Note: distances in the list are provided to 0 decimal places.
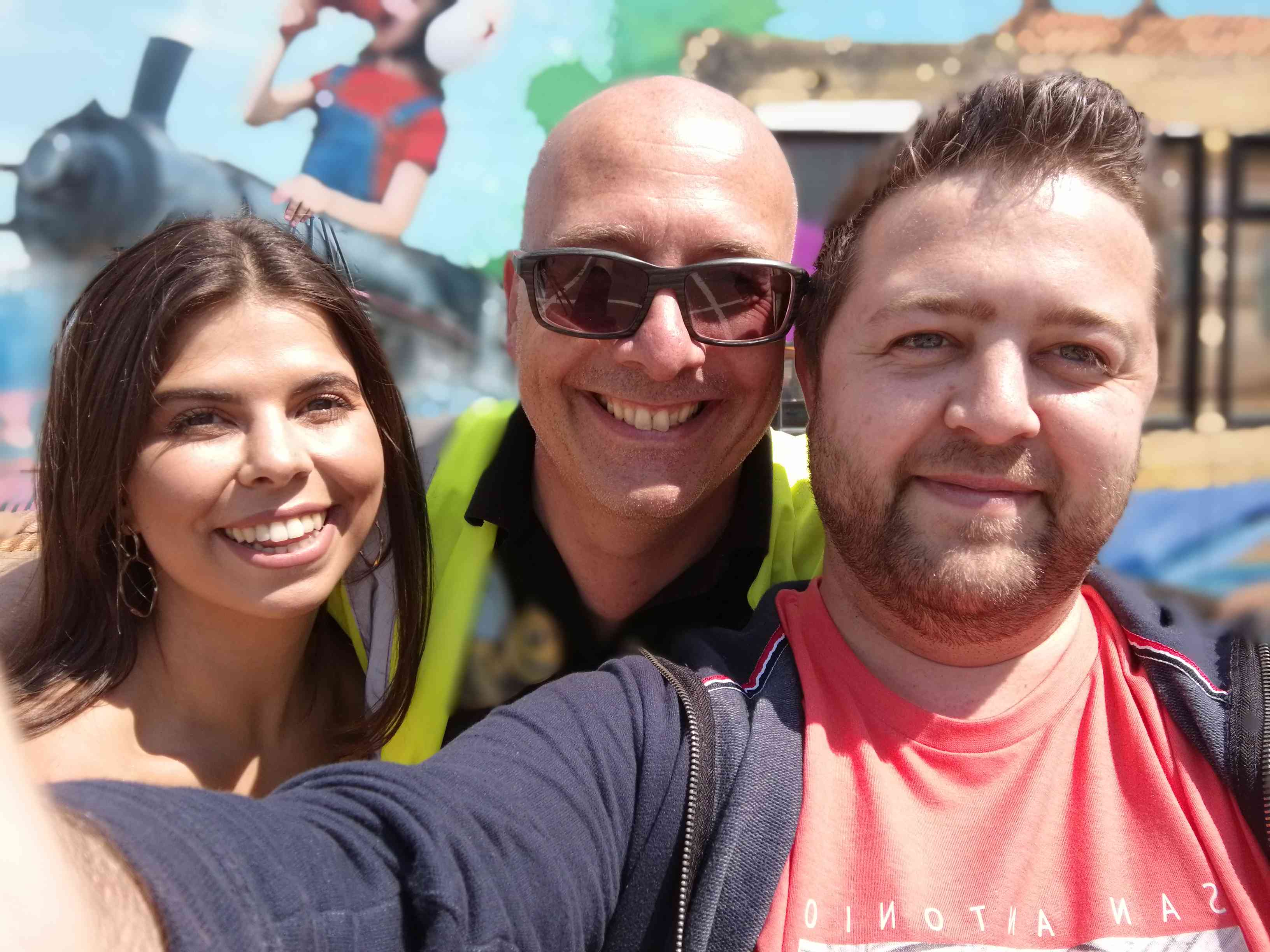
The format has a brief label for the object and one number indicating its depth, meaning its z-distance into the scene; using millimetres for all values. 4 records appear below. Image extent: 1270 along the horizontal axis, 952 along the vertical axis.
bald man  640
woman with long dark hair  626
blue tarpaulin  1321
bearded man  437
